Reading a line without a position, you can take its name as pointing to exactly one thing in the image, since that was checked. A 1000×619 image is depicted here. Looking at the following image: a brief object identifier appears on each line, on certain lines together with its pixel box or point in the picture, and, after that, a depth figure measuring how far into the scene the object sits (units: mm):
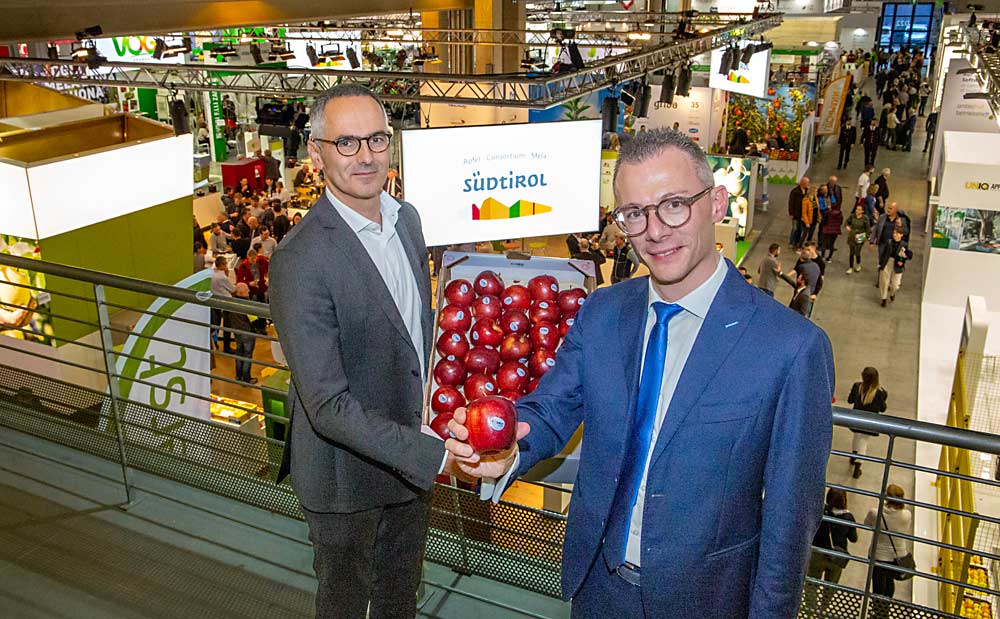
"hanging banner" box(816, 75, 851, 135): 22172
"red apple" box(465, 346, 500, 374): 2963
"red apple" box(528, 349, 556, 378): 2891
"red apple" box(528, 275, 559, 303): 3203
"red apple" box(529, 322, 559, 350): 2980
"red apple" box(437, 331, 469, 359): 3074
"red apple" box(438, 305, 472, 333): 3143
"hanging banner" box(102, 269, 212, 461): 3588
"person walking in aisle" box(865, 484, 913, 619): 5512
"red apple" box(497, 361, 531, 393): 2883
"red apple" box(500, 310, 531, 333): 3086
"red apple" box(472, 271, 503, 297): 3299
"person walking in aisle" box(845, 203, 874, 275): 13734
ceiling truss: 10924
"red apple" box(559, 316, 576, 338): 3080
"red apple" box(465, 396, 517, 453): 1694
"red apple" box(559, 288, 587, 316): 3133
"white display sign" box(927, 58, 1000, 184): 15883
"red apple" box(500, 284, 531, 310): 3221
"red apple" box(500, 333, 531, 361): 2961
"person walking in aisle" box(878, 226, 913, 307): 12273
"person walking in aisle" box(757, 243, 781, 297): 11188
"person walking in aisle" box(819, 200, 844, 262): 13914
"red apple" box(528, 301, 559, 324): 3096
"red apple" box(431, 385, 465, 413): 2857
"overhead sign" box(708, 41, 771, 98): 17141
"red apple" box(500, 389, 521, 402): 2846
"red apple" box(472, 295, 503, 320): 3201
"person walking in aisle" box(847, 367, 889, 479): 7980
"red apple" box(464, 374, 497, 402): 2859
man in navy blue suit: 1558
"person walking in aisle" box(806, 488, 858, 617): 4950
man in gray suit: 1906
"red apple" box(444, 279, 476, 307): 3260
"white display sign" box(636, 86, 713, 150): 17875
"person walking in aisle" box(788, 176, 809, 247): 14381
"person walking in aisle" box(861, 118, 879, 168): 19141
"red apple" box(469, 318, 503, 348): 3076
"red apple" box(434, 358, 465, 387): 2975
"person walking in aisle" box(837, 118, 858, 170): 20125
